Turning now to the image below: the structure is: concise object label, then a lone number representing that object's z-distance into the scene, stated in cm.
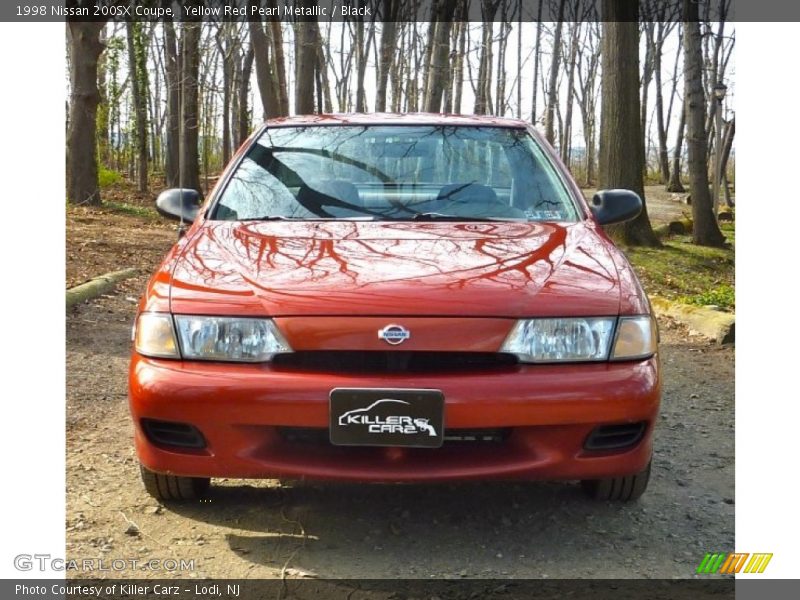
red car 276
